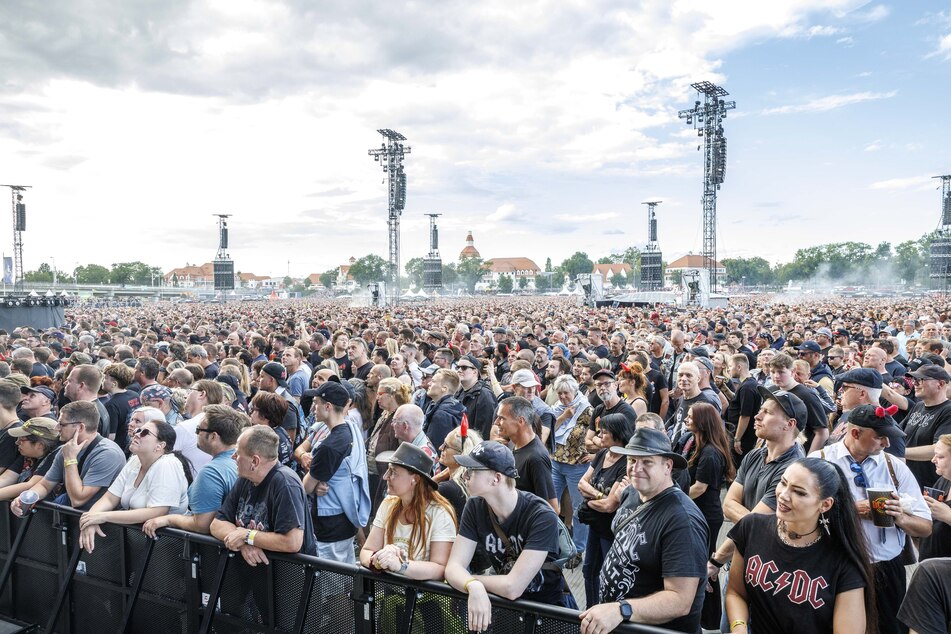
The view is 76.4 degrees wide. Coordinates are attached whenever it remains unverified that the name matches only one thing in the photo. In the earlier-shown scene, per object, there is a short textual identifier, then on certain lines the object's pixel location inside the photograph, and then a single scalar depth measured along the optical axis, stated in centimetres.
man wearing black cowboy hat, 259
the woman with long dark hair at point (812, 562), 244
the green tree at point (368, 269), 11306
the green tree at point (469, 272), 13288
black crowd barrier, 297
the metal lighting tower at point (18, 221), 3816
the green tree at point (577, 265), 13738
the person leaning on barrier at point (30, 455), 449
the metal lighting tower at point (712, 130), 3619
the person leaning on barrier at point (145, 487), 383
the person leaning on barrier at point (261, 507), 334
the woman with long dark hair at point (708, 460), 407
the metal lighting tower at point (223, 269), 4828
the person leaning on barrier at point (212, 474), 373
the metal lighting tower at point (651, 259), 4228
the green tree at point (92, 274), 13538
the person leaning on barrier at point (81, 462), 415
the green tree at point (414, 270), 12631
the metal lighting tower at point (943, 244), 4281
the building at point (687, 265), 13762
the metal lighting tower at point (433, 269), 5531
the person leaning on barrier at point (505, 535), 281
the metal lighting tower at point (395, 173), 4116
